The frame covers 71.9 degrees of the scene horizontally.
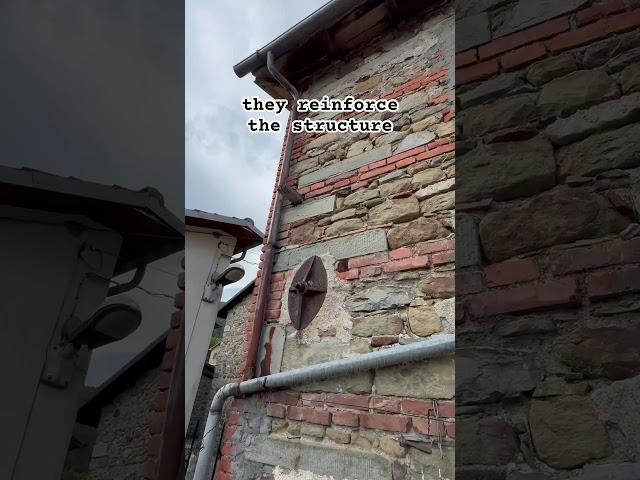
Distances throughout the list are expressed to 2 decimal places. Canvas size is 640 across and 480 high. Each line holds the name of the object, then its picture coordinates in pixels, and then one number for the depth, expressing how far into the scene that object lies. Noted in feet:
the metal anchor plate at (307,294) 9.64
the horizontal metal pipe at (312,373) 7.41
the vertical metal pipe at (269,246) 10.03
